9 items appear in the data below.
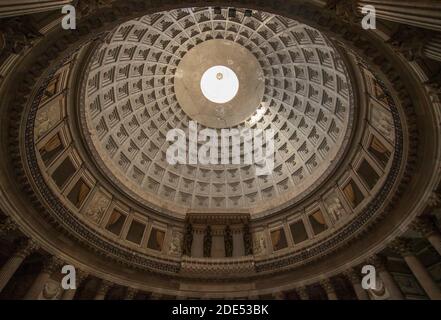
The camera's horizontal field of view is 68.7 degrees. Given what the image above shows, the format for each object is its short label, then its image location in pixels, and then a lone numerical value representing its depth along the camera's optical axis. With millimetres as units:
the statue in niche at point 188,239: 22614
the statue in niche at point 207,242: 22891
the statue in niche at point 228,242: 22916
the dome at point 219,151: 12859
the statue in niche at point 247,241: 22775
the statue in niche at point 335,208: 20734
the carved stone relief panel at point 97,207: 20453
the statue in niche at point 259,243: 22969
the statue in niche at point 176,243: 22859
